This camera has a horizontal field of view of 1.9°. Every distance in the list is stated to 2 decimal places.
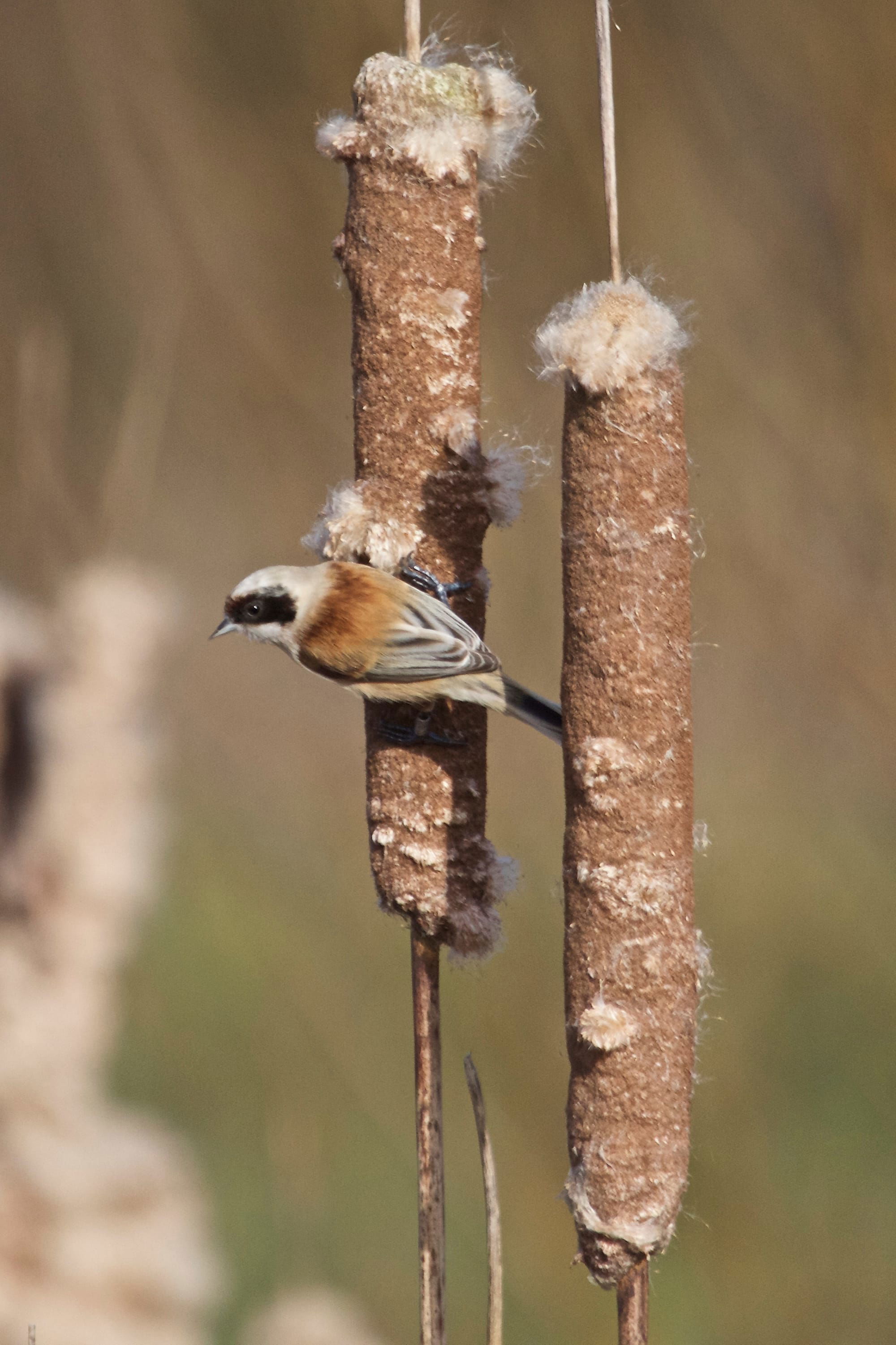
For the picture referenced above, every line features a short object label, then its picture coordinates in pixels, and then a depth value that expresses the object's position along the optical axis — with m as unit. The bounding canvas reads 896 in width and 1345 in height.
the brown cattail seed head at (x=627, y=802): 6.77
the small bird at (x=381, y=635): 6.86
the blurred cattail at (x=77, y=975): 6.87
